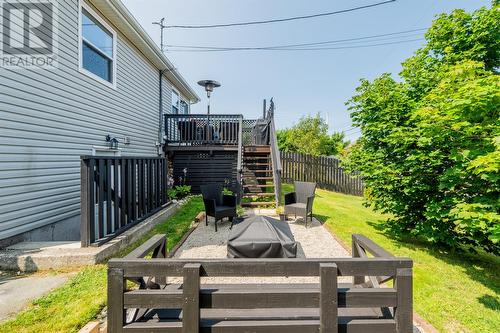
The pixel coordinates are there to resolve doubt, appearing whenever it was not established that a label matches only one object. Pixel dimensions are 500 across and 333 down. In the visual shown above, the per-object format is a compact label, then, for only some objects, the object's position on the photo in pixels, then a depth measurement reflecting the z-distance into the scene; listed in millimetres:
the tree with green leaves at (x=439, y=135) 3672
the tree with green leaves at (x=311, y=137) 17969
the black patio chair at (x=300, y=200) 5845
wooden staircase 7909
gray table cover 2688
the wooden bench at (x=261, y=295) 1639
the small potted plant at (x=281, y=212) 6205
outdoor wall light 6473
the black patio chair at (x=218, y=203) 5629
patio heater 9503
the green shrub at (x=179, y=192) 8328
